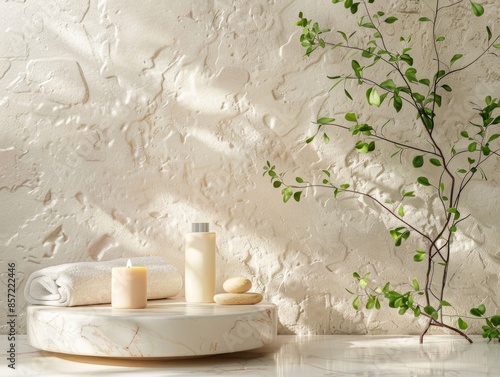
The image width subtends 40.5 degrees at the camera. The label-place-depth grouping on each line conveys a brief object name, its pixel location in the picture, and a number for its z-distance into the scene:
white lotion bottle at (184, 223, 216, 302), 1.37
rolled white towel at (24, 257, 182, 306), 1.28
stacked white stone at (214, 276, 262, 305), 1.32
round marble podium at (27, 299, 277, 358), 1.12
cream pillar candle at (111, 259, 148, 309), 1.26
